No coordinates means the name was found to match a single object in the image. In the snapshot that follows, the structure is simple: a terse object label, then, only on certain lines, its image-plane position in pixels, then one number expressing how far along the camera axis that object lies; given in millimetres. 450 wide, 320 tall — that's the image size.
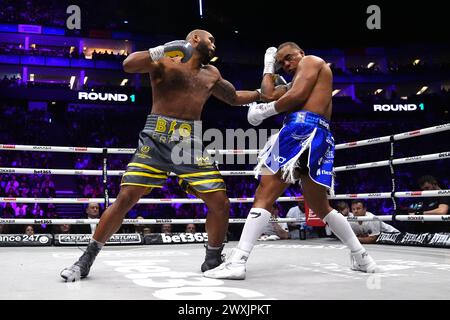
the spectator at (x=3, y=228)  5465
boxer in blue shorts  2428
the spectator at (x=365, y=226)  4648
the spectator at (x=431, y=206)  4367
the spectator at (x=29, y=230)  5484
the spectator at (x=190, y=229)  6162
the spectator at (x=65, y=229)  5504
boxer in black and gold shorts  2393
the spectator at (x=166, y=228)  6403
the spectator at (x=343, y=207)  5441
